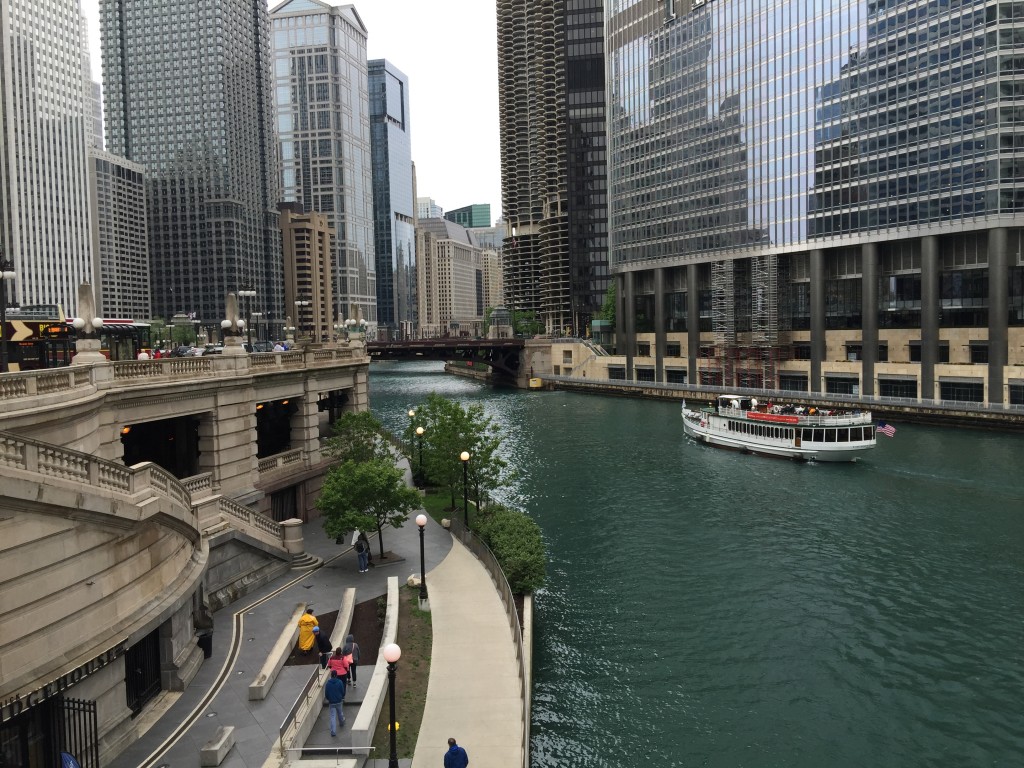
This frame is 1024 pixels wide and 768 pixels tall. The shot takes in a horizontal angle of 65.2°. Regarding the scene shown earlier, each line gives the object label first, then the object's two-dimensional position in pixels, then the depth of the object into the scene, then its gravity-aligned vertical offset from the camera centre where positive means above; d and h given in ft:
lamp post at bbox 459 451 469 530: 118.11 -23.46
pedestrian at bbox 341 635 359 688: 71.15 -28.32
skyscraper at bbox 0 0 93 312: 621.31 +170.44
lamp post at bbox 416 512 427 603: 92.07 -27.50
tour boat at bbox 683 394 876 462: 216.74 -29.68
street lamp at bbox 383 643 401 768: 56.70 -24.58
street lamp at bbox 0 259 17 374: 79.80 +7.32
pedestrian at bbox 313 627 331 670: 74.69 -28.50
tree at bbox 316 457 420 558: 106.83 -21.81
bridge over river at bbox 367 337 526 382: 476.54 -8.77
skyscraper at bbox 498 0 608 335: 646.33 +261.03
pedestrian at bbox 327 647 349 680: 68.03 -27.77
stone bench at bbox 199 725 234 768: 57.11 -29.29
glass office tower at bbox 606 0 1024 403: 286.46 +58.01
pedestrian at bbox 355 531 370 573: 104.68 -28.34
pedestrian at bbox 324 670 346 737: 63.16 -28.30
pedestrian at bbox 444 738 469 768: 54.24 -28.51
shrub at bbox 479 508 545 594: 101.24 -28.38
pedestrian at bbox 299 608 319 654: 78.54 -28.85
